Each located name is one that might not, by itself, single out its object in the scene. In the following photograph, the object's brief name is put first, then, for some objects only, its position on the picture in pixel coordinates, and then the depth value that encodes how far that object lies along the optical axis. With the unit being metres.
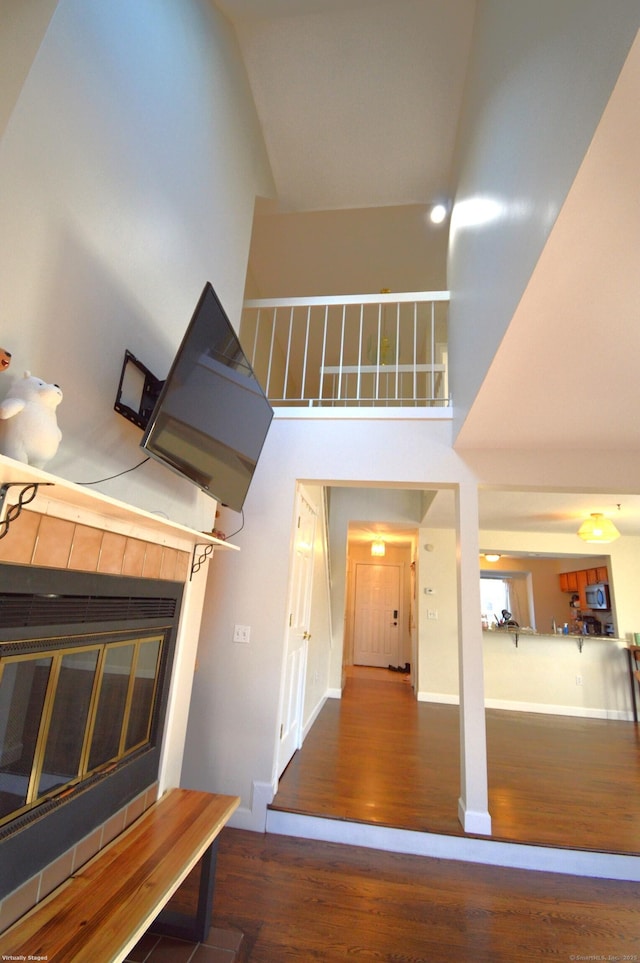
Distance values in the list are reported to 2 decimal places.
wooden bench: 1.02
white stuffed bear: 0.99
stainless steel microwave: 5.69
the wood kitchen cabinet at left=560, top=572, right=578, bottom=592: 6.87
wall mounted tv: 1.46
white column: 2.30
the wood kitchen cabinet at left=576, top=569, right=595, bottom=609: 6.47
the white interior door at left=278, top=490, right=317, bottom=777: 2.91
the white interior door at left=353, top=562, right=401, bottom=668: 7.88
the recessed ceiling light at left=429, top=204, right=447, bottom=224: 3.16
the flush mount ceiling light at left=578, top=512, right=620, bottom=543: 4.11
